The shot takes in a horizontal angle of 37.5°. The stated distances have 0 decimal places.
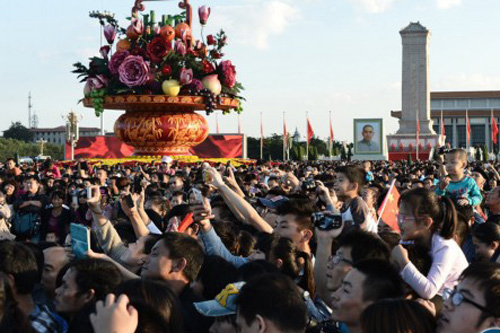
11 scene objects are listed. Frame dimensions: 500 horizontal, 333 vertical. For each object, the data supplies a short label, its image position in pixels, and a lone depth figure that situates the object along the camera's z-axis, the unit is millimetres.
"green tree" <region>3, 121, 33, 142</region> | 138875
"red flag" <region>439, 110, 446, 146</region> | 72531
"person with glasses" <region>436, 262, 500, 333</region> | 3424
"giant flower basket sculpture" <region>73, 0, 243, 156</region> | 31641
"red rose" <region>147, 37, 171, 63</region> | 31531
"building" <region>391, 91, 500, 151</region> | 115250
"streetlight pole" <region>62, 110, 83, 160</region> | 47628
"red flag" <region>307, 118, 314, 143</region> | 52525
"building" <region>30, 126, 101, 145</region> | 162000
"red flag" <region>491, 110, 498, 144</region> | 50797
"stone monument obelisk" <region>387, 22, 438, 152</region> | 83250
